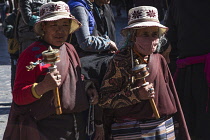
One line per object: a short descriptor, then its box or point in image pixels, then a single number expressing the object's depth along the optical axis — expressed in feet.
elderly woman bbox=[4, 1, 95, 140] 23.48
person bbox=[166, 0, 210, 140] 31.68
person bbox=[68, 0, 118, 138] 27.32
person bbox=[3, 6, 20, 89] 44.24
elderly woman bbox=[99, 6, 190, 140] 25.00
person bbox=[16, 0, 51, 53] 40.22
